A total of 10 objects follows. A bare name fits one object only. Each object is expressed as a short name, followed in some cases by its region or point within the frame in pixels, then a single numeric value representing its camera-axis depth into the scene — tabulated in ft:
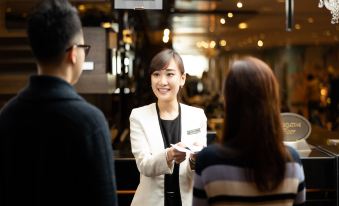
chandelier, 12.42
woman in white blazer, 8.15
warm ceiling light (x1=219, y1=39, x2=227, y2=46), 48.65
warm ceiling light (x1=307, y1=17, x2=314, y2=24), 32.61
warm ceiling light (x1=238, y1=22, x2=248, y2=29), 36.51
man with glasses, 5.01
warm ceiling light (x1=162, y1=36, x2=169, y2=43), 40.09
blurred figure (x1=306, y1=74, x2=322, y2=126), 45.05
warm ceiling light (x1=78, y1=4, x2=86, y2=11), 16.98
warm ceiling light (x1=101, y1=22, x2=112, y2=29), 17.56
